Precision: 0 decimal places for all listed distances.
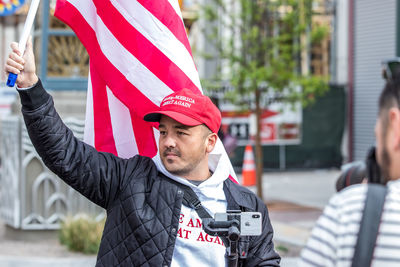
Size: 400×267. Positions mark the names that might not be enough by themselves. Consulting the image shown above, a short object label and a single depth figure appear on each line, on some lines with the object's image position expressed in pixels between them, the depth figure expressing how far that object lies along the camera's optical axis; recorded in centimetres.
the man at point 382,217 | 200
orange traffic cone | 1645
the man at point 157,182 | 308
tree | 1369
